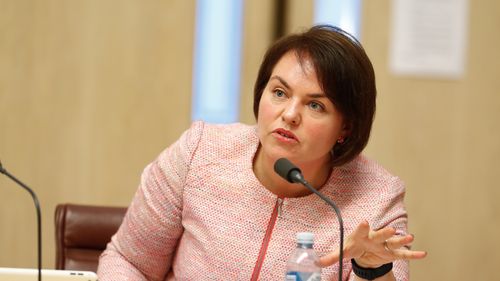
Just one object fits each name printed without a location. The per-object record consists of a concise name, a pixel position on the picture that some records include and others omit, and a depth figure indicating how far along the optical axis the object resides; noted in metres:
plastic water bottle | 4.08
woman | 4.29
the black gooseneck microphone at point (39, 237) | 4.00
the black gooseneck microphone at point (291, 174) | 4.04
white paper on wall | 5.41
